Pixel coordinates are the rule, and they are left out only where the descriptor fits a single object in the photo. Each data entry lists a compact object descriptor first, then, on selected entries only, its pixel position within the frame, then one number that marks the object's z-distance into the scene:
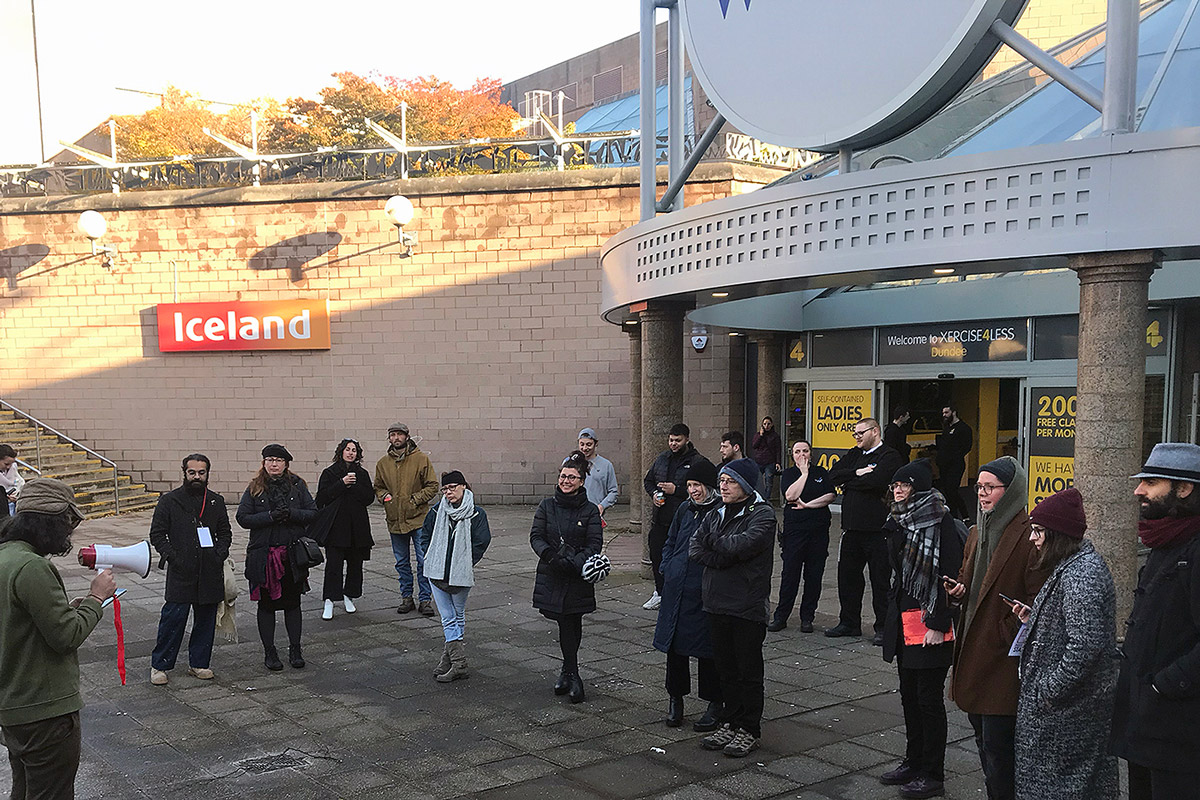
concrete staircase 16.33
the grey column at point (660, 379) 10.30
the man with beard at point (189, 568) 6.70
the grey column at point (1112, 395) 6.53
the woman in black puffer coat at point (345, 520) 8.37
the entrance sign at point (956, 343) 12.26
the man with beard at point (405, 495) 8.70
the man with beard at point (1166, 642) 3.12
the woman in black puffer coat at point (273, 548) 7.06
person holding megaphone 3.45
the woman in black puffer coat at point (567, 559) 6.20
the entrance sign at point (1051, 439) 11.63
